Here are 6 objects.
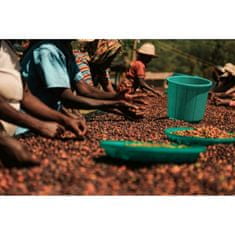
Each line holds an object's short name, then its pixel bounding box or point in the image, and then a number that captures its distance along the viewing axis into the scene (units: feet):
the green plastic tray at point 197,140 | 12.25
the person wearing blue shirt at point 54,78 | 11.89
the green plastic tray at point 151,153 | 9.55
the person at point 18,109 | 10.61
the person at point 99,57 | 16.42
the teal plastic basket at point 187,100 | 16.05
